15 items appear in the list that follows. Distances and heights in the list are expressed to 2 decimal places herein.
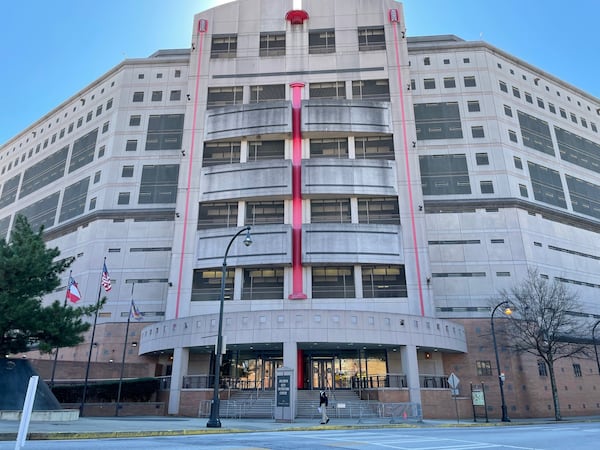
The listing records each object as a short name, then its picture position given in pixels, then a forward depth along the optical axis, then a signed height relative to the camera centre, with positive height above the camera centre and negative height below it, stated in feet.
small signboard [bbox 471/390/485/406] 105.81 -1.16
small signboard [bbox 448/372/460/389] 96.49 +2.29
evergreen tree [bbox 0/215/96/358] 71.15 +13.07
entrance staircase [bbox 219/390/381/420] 102.32 -3.32
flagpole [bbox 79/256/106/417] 110.01 -2.53
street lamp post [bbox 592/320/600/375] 144.44 +15.86
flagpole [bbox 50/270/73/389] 119.14 +3.75
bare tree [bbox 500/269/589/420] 129.70 +20.13
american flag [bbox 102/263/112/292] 118.04 +27.04
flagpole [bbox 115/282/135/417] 116.47 -2.16
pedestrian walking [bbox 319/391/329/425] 79.41 -2.46
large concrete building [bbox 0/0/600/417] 134.00 +63.10
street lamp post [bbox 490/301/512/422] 110.63 -4.60
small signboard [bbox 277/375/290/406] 82.64 +0.30
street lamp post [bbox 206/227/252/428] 63.87 +0.27
